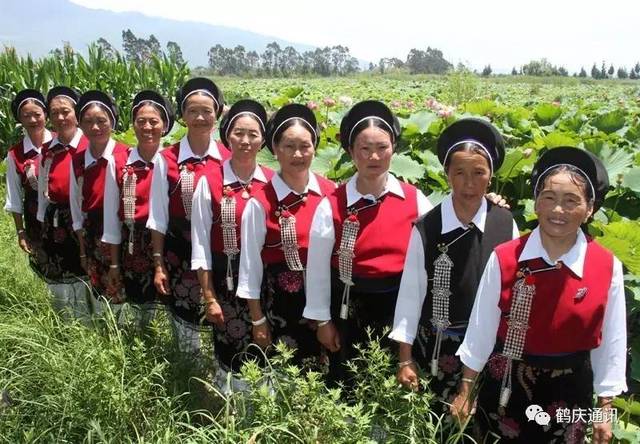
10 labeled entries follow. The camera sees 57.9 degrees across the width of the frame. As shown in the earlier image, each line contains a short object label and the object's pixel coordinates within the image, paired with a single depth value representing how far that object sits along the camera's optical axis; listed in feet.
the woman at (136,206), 10.06
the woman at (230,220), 8.68
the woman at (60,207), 11.43
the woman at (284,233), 7.99
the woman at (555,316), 5.93
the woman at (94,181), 10.59
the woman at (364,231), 7.39
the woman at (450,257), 6.64
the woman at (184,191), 9.43
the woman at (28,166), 12.22
